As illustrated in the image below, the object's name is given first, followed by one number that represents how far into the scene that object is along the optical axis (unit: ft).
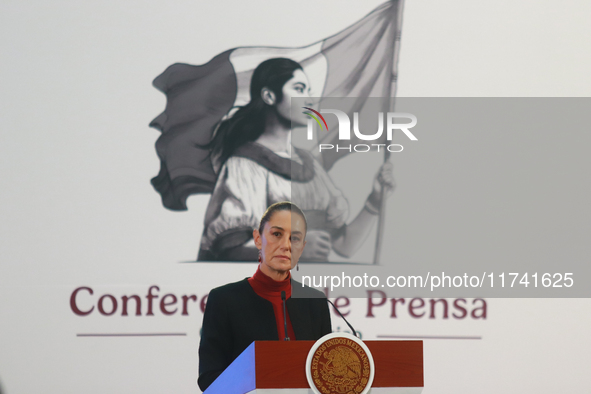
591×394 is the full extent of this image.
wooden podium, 30.52
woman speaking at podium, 34.38
